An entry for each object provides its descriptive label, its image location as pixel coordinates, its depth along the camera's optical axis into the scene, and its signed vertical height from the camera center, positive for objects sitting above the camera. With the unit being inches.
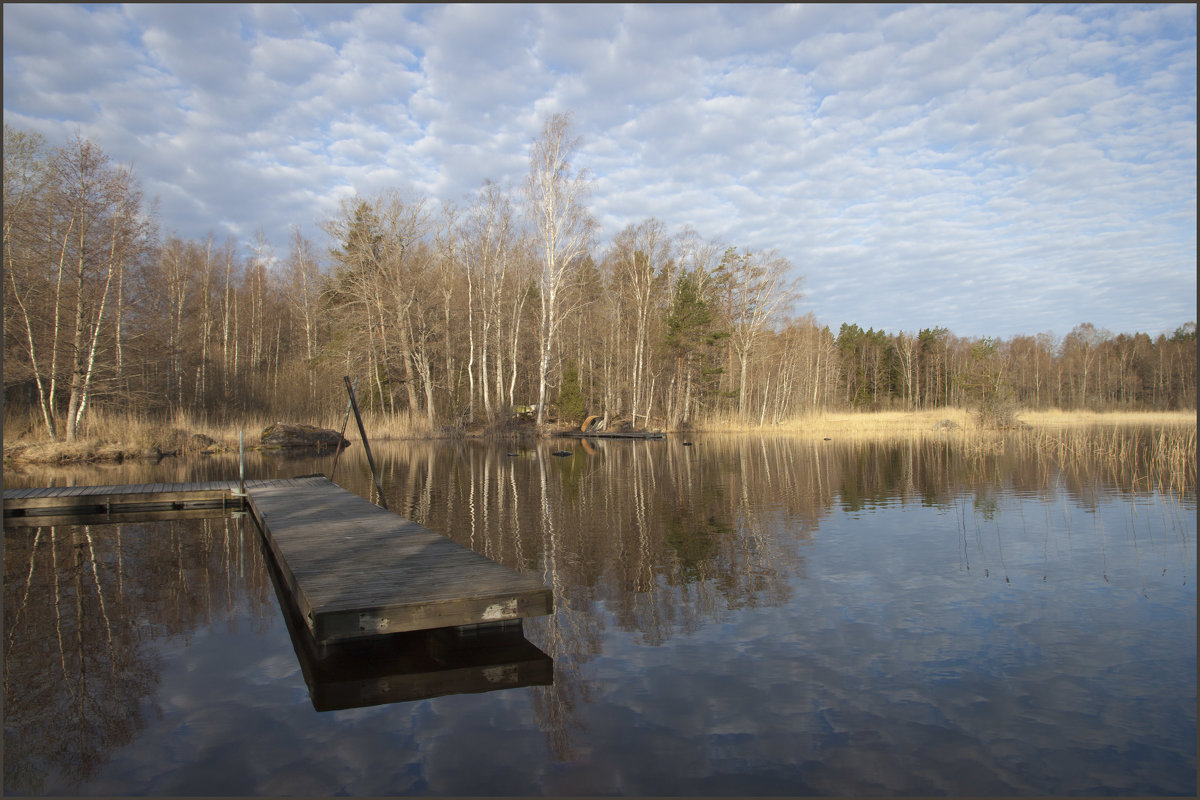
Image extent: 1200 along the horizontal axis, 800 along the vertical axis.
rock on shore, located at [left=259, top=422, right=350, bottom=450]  1056.8 -46.0
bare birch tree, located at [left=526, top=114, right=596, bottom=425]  1229.1 +313.1
